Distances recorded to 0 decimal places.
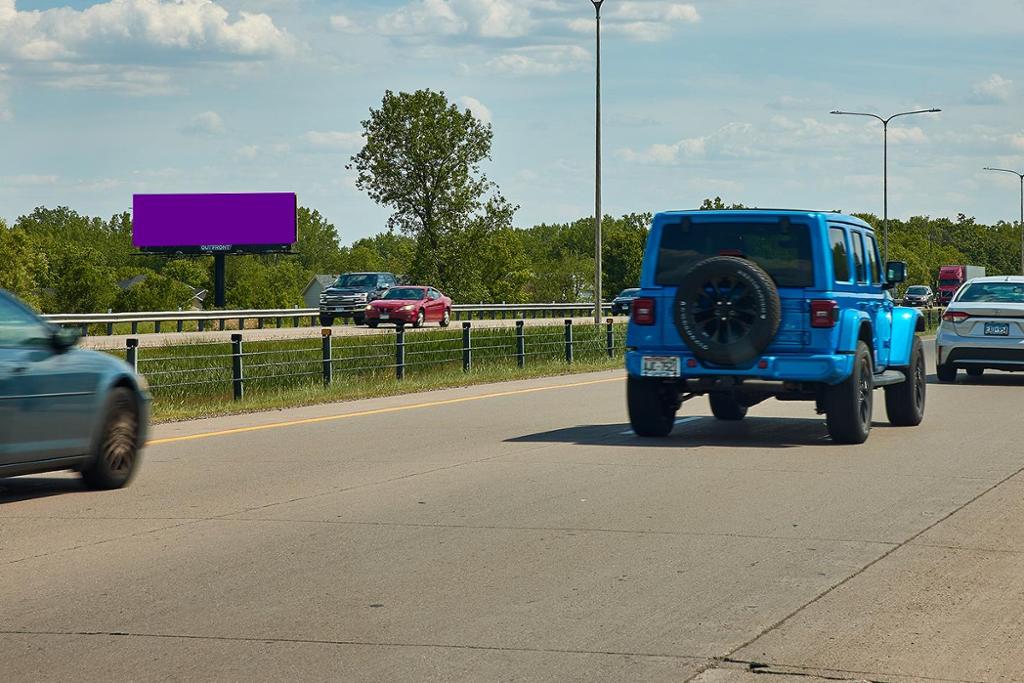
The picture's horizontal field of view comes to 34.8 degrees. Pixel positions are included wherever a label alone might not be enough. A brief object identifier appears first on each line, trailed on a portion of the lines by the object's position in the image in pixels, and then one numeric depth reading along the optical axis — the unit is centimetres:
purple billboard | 8094
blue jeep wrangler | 1537
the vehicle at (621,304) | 7126
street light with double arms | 6762
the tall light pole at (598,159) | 3962
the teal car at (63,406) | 1107
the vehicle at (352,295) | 6053
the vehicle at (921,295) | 9520
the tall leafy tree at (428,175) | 9712
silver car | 2503
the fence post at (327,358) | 2530
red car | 5562
